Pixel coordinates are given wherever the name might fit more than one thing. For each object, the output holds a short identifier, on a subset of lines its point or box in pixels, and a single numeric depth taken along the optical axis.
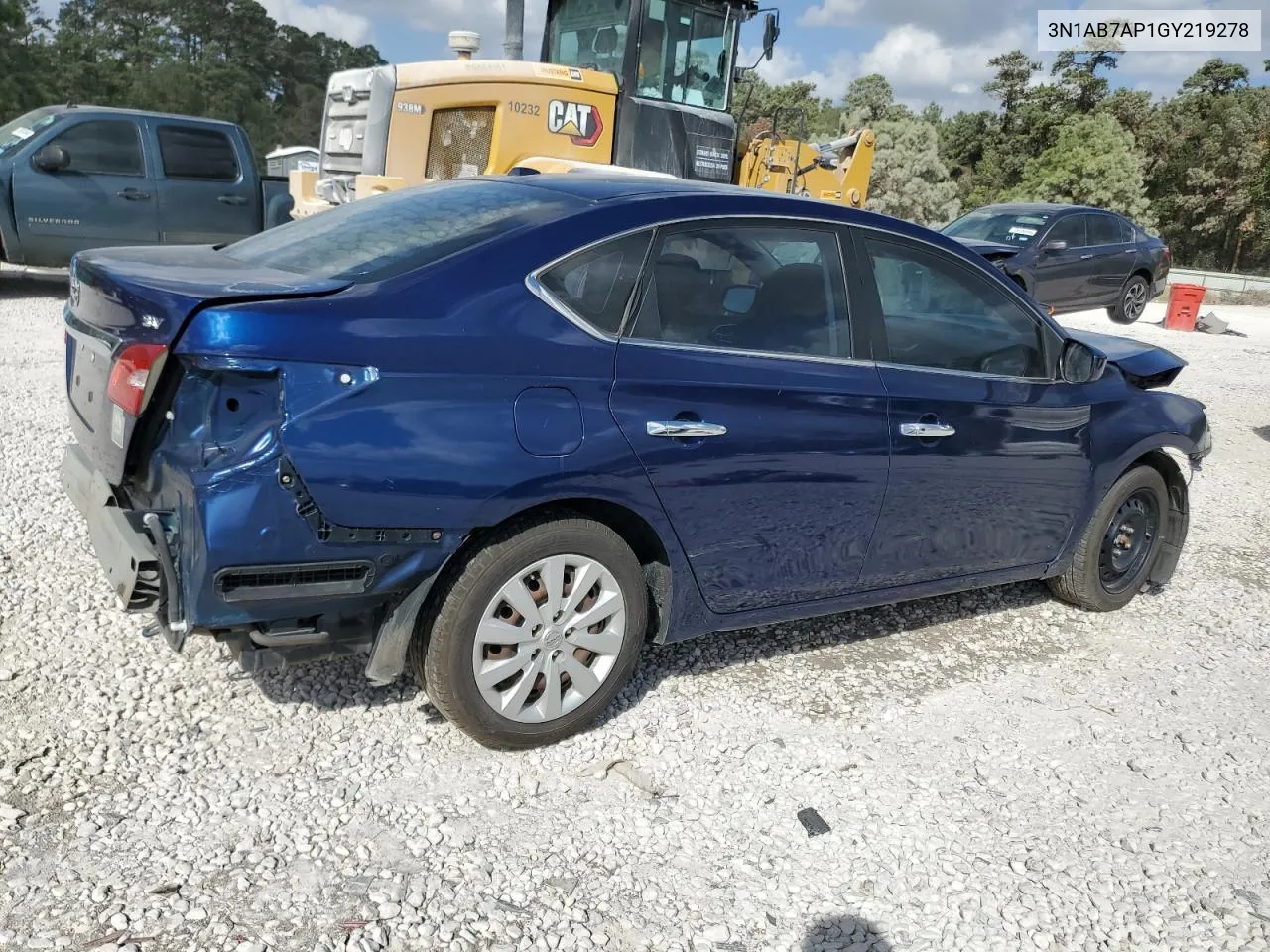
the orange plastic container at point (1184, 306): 16.69
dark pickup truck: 11.10
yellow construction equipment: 9.61
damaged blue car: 2.71
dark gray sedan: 13.58
